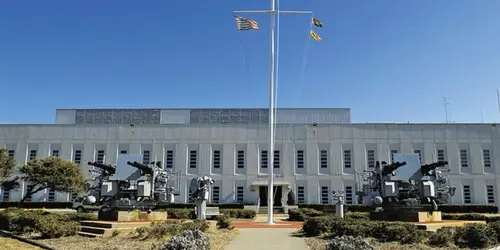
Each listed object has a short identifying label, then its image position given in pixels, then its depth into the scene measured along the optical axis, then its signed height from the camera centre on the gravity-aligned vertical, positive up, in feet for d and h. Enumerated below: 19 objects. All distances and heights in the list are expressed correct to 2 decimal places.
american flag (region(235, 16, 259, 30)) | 91.30 +36.52
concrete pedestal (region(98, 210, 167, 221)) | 72.08 -4.13
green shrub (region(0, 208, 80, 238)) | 53.67 -4.41
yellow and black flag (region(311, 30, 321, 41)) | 93.71 +35.00
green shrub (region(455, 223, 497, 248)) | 45.37 -4.58
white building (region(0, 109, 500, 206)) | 166.30 +17.44
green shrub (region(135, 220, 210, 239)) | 51.62 -4.61
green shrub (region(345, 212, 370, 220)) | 84.48 -4.54
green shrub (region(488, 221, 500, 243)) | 47.20 -3.80
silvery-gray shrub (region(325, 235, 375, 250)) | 33.83 -4.10
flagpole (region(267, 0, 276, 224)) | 87.47 +15.94
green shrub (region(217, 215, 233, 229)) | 67.46 -4.96
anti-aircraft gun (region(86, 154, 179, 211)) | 78.64 +1.41
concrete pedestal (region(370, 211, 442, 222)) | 69.05 -3.78
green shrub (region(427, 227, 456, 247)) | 45.98 -4.87
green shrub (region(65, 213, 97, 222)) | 75.07 -4.62
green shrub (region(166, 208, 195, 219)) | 96.02 -4.86
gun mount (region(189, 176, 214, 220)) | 87.40 -0.27
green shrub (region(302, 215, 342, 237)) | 56.75 -4.37
